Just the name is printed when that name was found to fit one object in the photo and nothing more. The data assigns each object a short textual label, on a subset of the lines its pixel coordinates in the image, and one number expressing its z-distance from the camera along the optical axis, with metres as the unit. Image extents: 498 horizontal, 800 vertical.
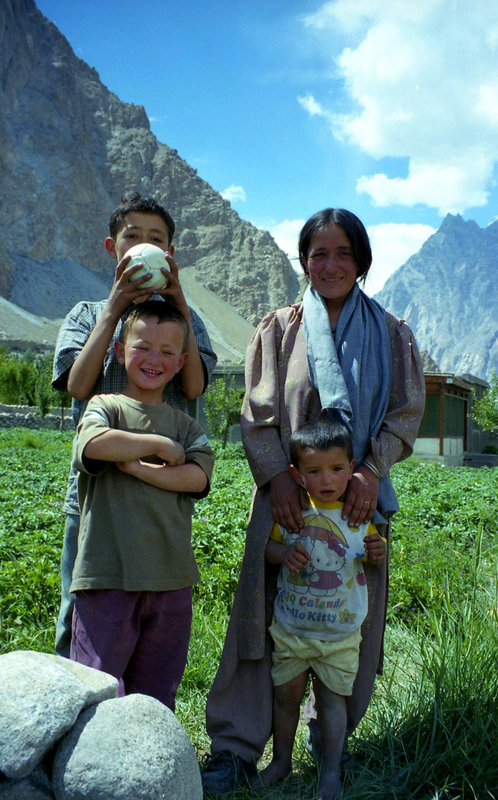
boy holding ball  2.32
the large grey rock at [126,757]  1.64
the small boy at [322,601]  2.33
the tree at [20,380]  35.12
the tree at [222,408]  22.04
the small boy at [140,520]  2.12
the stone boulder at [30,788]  1.64
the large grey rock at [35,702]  1.61
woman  2.45
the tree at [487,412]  27.33
